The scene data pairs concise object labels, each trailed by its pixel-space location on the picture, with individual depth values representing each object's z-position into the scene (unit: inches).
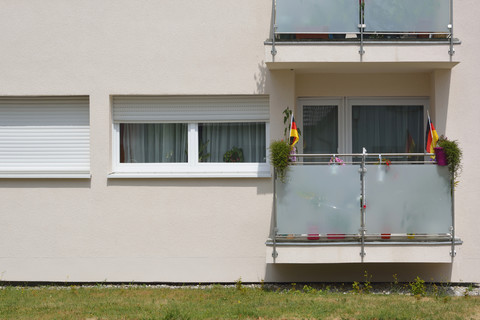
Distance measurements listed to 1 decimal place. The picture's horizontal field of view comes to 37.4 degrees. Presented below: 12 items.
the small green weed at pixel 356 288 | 425.5
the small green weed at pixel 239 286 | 430.0
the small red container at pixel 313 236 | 414.3
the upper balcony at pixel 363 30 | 420.2
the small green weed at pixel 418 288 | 416.2
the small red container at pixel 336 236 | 414.9
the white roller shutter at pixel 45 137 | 464.4
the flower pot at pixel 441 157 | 410.6
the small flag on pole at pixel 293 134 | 427.8
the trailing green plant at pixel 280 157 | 411.5
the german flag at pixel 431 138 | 426.9
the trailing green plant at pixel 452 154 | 408.8
